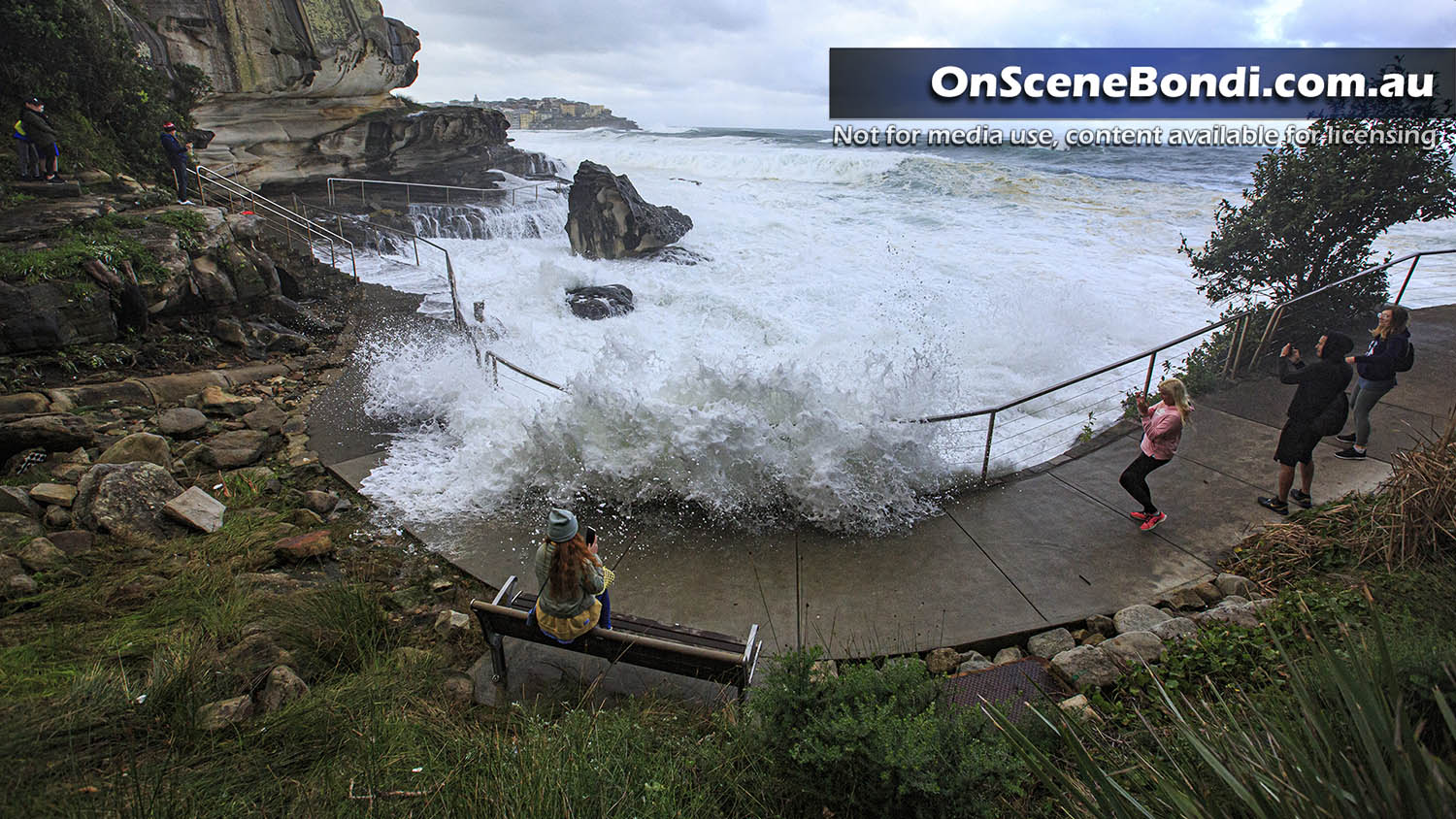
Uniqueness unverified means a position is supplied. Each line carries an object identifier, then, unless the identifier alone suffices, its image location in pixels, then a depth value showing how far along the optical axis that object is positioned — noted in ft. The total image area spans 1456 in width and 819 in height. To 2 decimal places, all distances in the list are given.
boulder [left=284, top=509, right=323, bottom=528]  18.42
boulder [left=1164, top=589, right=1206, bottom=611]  15.16
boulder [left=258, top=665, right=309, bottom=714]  11.00
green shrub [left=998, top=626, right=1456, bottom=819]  4.66
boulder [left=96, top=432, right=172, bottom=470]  19.61
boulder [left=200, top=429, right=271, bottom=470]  21.35
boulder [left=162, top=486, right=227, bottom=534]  17.12
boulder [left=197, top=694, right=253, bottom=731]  10.04
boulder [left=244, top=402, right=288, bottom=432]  24.58
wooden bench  11.76
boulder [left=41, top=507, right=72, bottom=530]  16.65
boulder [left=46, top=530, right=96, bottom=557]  15.47
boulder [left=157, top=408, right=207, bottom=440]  22.91
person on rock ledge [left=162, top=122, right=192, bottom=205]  41.04
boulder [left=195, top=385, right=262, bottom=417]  25.29
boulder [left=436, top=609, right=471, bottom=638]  14.66
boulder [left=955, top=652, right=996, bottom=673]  13.57
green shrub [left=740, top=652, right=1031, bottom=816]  8.27
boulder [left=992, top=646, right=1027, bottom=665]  14.01
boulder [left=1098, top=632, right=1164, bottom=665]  12.71
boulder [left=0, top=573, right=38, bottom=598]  13.74
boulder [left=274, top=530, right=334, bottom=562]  16.74
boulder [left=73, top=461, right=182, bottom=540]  16.48
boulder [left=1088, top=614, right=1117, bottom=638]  14.64
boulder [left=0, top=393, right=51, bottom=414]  22.09
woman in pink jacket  17.78
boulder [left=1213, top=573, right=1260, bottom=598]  15.18
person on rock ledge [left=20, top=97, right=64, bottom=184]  35.04
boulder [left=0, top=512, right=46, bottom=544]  15.57
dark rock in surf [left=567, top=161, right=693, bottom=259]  69.36
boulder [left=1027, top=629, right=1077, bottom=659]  14.05
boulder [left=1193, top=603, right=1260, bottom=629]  13.23
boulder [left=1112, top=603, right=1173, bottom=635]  14.35
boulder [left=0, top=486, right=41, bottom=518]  16.56
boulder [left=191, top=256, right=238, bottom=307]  32.42
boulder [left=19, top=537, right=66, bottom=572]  14.61
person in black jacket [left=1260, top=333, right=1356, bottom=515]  17.48
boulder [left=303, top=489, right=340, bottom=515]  19.39
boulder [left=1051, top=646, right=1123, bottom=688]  12.42
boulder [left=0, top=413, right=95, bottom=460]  19.62
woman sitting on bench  12.12
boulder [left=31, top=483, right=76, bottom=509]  17.21
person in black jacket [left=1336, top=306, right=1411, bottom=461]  18.56
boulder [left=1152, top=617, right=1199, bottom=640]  13.24
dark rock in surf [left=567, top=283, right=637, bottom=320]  50.34
